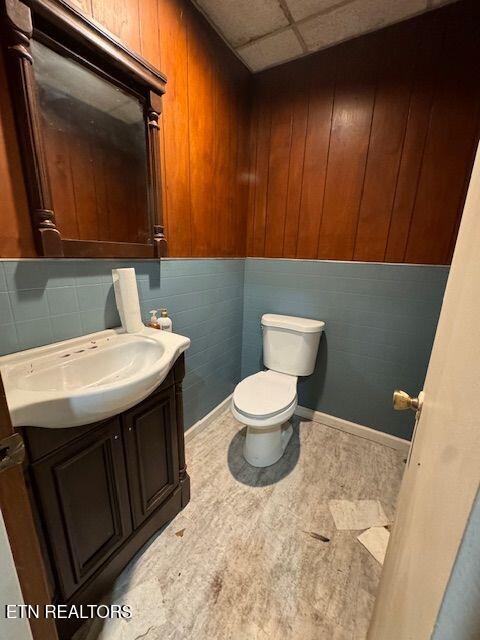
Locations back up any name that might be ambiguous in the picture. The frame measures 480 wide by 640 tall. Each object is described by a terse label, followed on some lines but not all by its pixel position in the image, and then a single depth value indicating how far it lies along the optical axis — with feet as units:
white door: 0.92
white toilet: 4.52
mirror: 2.61
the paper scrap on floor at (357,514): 4.04
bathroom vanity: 2.20
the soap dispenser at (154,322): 4.15
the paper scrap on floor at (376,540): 3.66
